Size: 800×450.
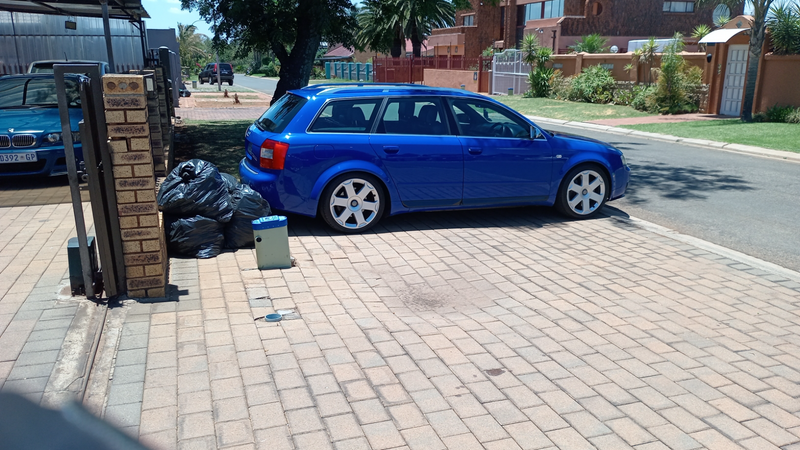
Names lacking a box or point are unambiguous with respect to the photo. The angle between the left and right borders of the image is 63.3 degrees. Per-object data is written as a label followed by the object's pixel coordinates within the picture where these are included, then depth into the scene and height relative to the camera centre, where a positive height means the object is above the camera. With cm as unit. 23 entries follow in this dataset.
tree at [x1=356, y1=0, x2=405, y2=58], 1473 +144
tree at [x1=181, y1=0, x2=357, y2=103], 1286 +88
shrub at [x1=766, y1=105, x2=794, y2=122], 1885 -131
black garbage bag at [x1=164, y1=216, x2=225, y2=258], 603 -153
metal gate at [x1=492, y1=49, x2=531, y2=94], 3209 -22
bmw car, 864 -92
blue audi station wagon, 685 -97
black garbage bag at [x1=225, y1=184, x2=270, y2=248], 636 -142
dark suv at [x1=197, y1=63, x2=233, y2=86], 4866 -42
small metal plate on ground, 489 -182
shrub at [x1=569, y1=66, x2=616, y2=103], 2605 -72
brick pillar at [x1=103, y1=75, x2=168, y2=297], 473 -84
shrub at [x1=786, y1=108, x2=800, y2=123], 1838 -137
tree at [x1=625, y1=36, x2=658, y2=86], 2414 +49
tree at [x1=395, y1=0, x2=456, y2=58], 4273 +284
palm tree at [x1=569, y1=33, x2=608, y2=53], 3441 +116
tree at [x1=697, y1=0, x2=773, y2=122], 1852 +72
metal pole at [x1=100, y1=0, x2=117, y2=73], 1112 +66
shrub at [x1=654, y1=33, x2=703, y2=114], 2227 -59
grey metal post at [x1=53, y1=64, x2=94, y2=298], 448 -75
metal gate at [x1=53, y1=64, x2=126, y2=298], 453 -80
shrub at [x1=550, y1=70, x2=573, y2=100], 2811 -78
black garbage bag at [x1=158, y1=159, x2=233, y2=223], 603 -114
